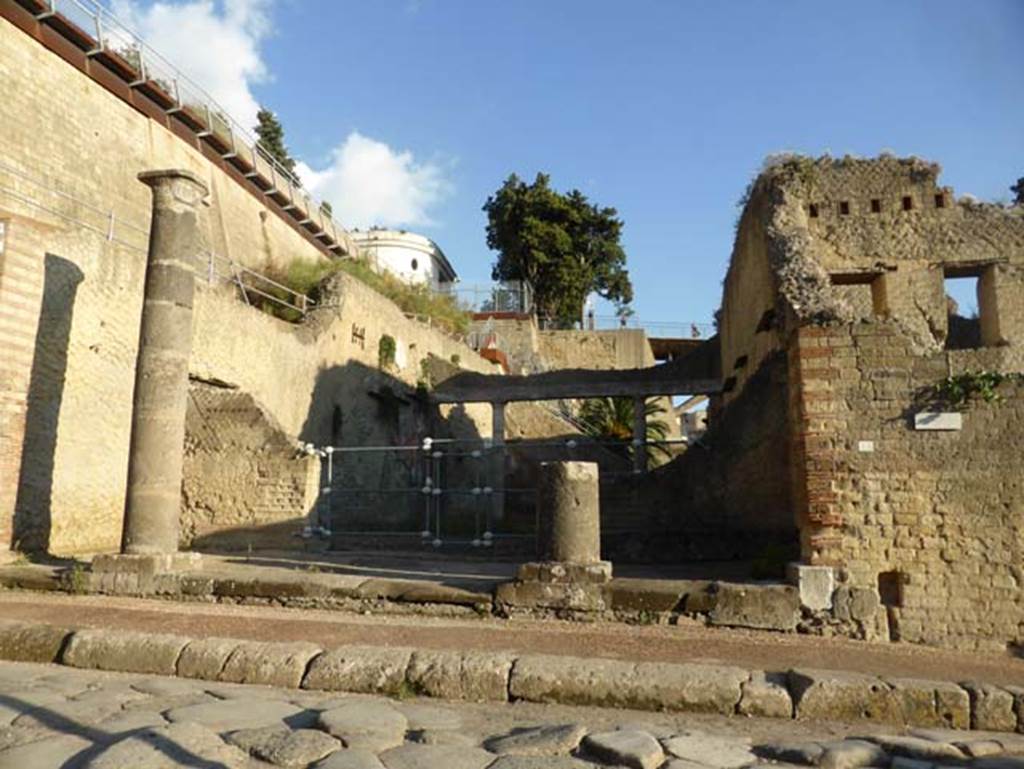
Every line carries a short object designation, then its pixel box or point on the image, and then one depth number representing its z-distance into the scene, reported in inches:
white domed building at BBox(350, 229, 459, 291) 1780.3
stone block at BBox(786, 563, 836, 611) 301.9
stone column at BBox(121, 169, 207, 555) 377.7
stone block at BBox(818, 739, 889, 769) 161.6
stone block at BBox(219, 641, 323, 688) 227.4
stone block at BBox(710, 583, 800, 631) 299.3
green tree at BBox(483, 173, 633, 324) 1552.7
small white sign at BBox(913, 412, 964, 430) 314.2
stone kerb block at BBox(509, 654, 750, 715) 209.6
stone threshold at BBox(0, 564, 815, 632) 301.4
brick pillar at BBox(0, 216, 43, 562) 385.7
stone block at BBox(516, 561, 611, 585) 313.7
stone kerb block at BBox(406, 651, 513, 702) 218.4
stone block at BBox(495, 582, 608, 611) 310.0
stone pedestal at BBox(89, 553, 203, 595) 350.0
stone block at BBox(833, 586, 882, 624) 301.1
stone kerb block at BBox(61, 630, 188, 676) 239.6
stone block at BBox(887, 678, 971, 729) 201.9
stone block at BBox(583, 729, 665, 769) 158.9
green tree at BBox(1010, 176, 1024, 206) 1261.1
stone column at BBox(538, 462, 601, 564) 320.5
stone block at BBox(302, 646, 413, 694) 221.5
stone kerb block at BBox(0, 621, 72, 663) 250.1
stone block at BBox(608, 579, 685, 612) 305.6
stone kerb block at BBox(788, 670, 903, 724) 203.8
